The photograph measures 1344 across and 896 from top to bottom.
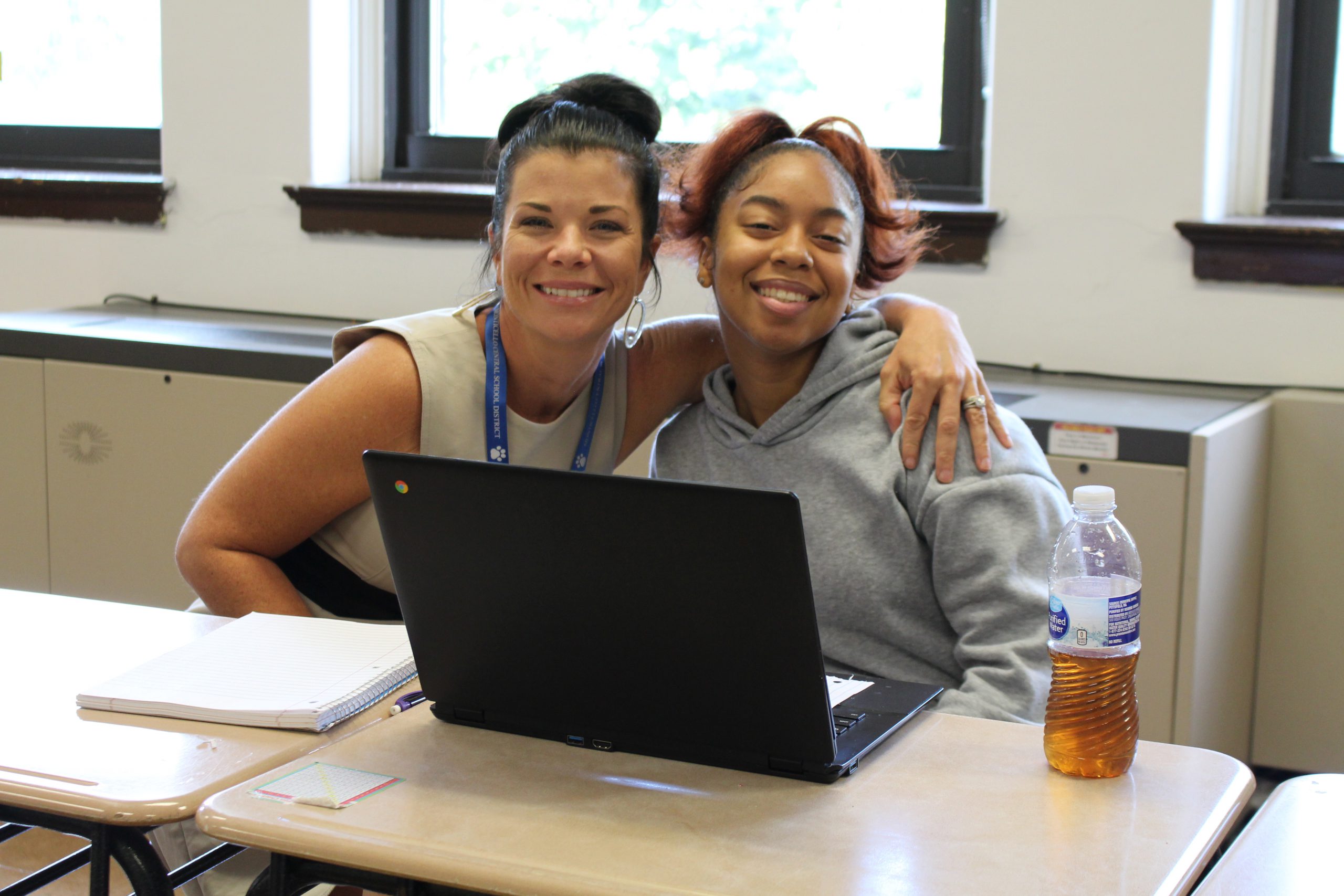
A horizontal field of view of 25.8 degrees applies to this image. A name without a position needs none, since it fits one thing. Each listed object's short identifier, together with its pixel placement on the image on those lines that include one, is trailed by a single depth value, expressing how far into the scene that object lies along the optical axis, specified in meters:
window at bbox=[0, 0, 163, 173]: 4.97
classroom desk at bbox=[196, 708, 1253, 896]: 1.94
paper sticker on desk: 2.04
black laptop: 2.02
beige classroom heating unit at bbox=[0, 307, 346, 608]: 3.89
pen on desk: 2.24
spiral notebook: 2.19
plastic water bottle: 2.08
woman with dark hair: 2.61
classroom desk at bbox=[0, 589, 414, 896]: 2.05
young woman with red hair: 2.39
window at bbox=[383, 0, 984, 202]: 3.90
